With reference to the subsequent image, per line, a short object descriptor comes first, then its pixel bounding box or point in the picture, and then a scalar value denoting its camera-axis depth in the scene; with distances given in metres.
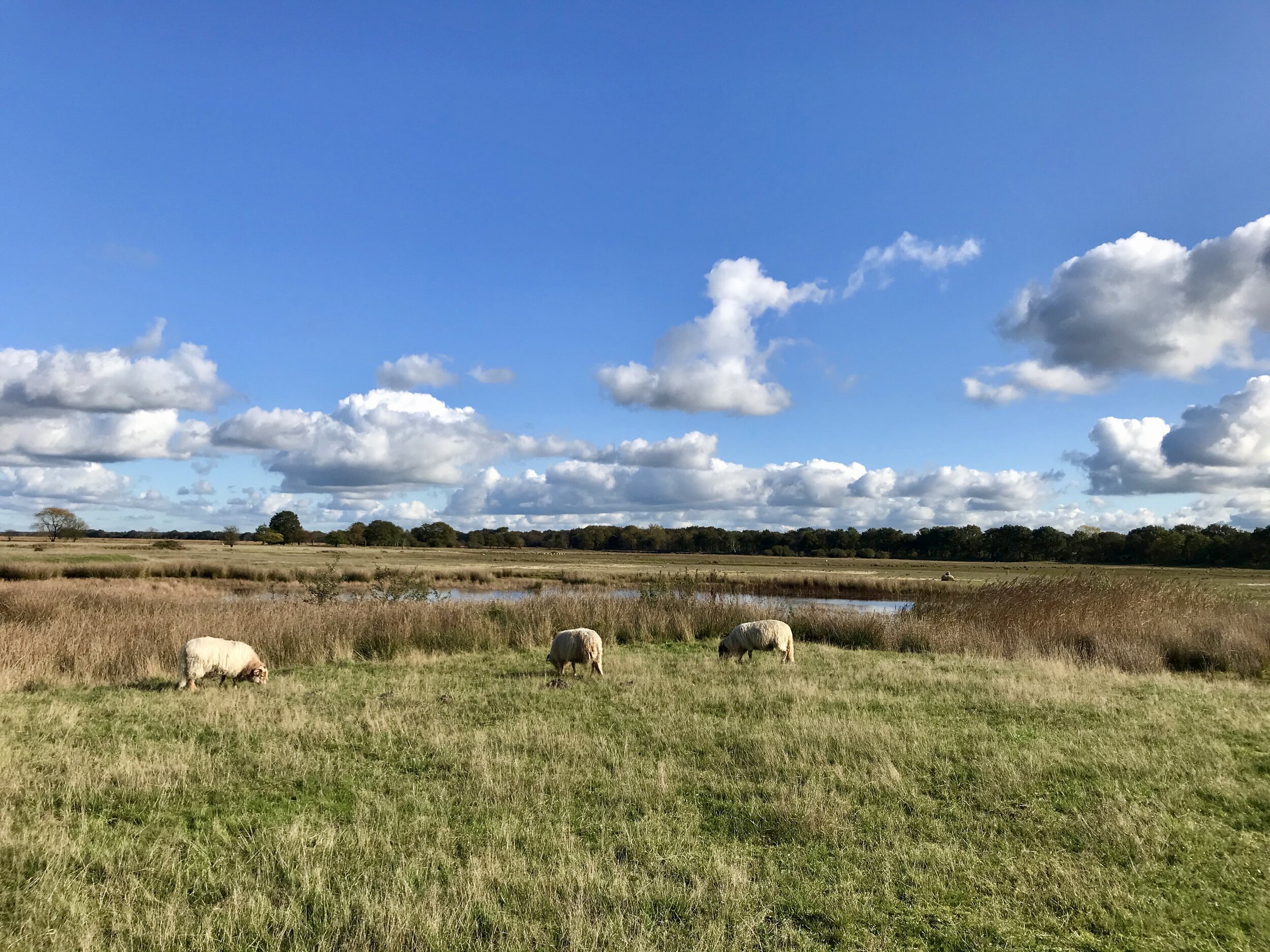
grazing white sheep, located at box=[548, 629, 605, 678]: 14.27
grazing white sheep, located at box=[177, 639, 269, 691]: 12.98
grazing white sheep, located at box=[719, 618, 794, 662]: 16.17
